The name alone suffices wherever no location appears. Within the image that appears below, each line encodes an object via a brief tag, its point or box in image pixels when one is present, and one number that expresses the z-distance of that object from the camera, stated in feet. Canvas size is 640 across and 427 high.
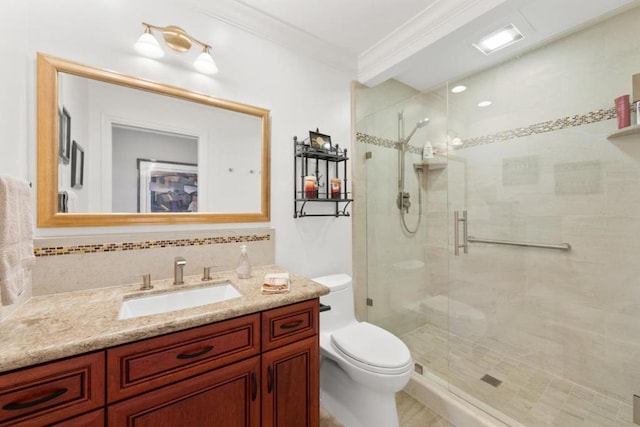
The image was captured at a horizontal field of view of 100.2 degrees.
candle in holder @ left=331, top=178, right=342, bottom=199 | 6.38
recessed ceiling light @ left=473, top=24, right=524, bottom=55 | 5.88
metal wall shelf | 6.07
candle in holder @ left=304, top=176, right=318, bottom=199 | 5.91
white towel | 2.50
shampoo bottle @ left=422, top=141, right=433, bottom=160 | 8.26
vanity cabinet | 2.35
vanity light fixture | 4.28
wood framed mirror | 3.85
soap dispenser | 4.71
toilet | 4.41
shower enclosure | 5.51
